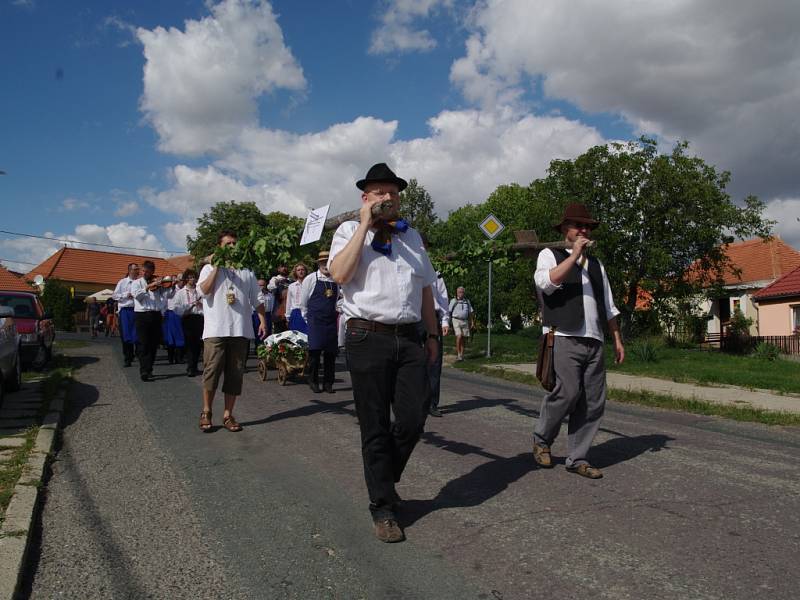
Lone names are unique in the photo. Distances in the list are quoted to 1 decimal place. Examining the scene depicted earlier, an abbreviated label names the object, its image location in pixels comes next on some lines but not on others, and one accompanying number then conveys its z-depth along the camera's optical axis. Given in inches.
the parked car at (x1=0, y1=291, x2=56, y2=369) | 477.7
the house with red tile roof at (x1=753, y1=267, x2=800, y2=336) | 1121.4
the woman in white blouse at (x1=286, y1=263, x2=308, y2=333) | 445.7
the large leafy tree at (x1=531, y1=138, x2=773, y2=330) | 1061.1
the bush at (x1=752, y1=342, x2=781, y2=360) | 806.5
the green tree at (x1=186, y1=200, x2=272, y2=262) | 1957.4
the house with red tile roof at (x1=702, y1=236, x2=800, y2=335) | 1422.2
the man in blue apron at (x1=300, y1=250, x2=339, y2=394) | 393.4
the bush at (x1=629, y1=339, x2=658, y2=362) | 631.8
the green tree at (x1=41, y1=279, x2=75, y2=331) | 1647.4
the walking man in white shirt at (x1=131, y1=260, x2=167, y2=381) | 448.1
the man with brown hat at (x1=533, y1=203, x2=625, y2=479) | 203.8
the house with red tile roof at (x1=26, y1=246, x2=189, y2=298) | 2388.0
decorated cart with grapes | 432.1
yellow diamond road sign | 483.5
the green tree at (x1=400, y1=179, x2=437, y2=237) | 2655.0
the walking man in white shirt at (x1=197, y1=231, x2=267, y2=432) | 280.5
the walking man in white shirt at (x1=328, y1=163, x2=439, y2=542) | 155.0
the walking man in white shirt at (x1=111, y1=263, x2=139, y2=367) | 510.6
